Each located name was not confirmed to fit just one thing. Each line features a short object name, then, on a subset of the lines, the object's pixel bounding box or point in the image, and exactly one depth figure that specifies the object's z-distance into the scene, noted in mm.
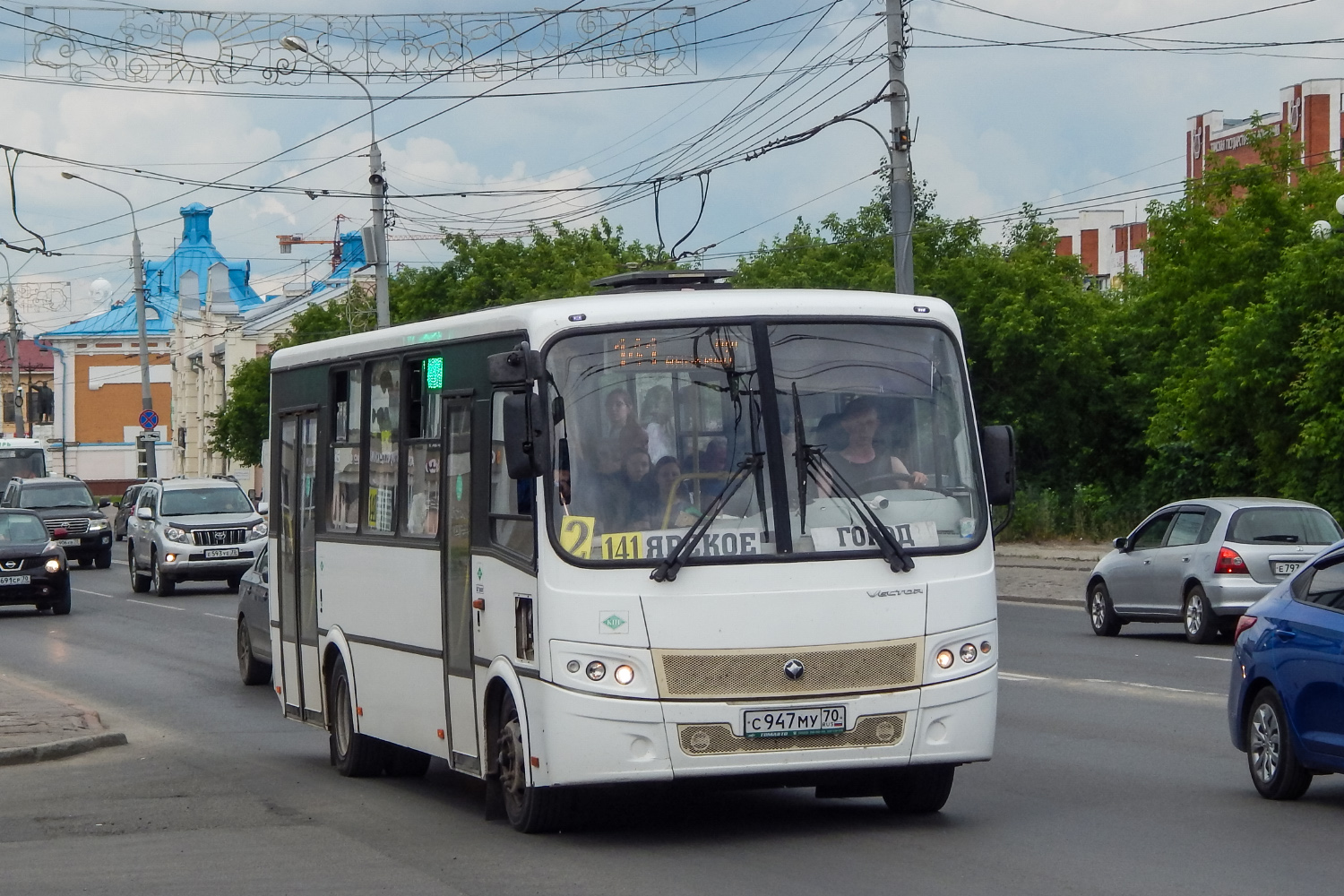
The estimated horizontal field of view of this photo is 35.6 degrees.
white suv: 35812
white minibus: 9266
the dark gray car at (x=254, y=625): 19156
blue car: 10078
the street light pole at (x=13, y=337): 83794
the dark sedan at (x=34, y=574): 31828
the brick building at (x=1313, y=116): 85312
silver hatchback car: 21562
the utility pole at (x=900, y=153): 30172
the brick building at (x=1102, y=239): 114438
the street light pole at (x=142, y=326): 62531
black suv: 47938
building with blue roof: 112000
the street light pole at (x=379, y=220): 38812
